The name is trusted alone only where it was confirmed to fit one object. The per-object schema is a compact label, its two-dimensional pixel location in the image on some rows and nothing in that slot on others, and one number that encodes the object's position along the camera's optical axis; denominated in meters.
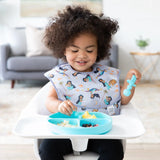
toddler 1.33
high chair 0.93
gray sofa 3.83
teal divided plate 0.93
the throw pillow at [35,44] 4.06
